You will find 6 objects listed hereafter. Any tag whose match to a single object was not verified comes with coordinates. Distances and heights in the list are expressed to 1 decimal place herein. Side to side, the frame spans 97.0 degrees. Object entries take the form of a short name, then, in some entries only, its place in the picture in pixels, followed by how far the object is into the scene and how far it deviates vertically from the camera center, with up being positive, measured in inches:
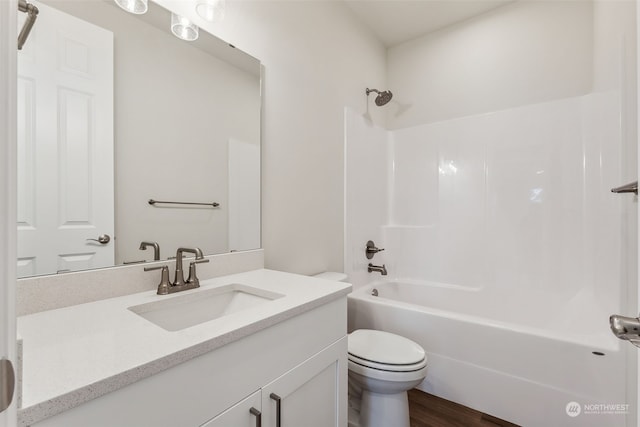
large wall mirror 33.5 +11.1
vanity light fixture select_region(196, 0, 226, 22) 47.4 +34.8
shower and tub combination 55.8 -11.0
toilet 51.1 -29.7
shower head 91.7 +38.3
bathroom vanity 19.7 -12.8
